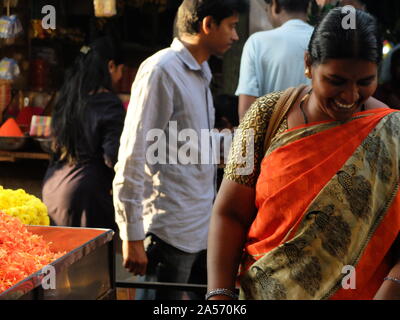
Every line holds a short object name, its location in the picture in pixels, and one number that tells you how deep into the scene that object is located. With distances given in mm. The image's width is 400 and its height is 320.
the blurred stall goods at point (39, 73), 6395
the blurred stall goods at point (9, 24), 4793
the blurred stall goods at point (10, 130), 5050
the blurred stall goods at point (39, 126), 4910
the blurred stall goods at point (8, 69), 5414
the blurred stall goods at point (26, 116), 5863
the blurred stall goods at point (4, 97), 6238
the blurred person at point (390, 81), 3115
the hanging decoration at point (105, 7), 3963
